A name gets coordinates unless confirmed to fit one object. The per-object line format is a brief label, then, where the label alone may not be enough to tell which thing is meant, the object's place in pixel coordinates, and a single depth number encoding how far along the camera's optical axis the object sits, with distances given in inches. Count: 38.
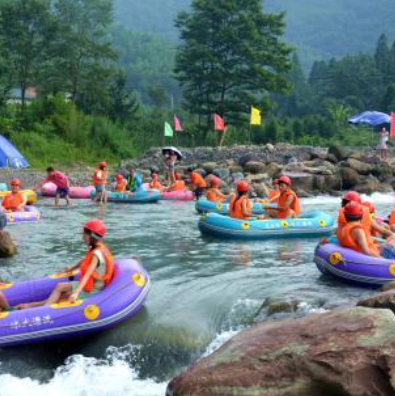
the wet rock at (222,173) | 929.9
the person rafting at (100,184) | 708.0
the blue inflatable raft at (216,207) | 579.5
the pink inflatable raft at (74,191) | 802.8
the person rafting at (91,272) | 268.2
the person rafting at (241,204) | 470.3
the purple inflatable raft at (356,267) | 313.9
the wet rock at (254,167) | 959.0
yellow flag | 1160.7
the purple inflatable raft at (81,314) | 250.5
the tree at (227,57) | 1400.1
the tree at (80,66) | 1499.8
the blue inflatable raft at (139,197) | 745.6
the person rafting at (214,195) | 626.2
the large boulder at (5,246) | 403.2
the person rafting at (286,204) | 471.5
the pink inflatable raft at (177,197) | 780.0
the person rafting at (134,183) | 761.6
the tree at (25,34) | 1432.1
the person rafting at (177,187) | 801.6
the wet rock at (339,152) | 1007.6
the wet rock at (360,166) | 938.9
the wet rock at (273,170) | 928.8
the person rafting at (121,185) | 778.8
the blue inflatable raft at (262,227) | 462.6
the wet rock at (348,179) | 893.2
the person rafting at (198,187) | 759.7
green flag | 1148.7
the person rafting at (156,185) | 813.1
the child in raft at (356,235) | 320.8
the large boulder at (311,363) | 189.9
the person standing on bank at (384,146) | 1066.9
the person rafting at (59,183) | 677.9
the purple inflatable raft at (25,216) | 540.7
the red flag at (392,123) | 1080.8
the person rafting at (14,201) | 559.1
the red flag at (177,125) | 1238.7
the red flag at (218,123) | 1197.1
